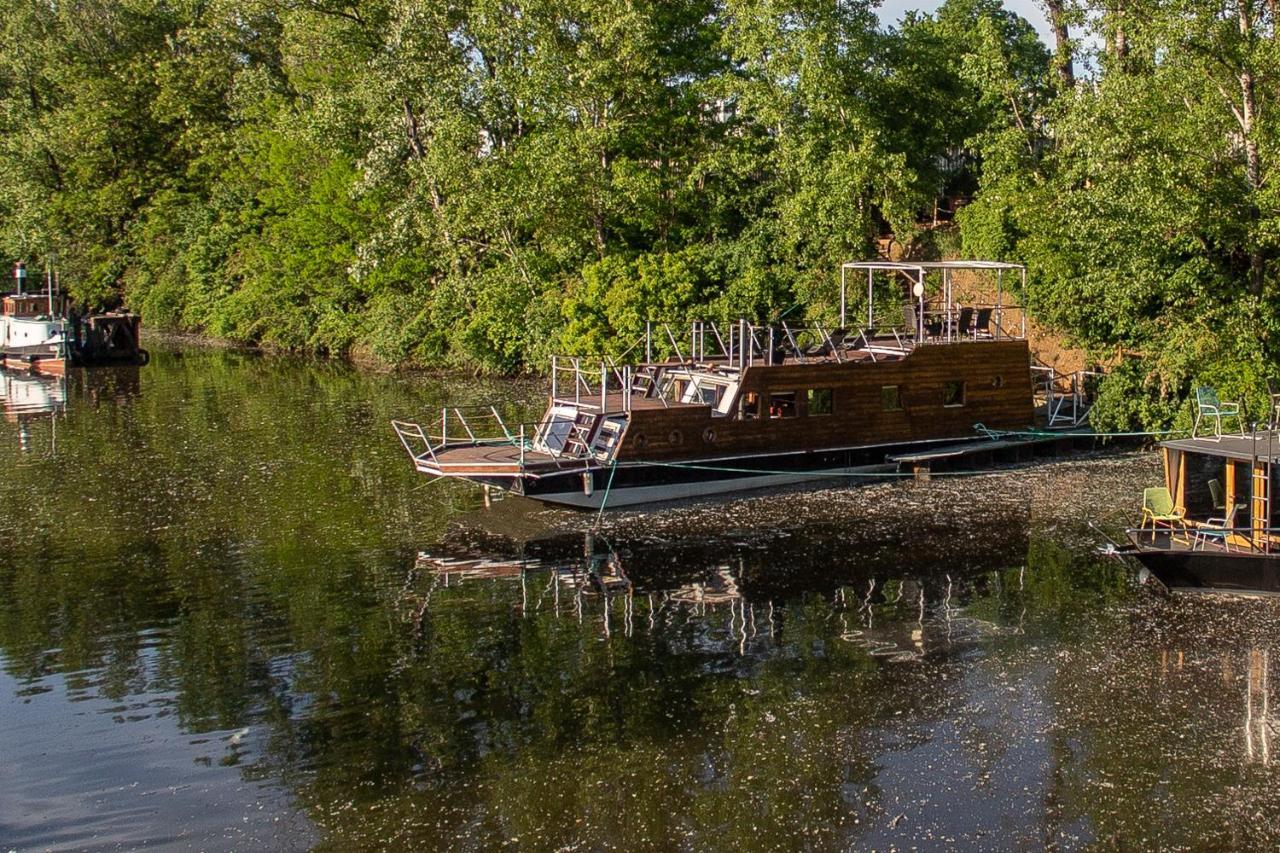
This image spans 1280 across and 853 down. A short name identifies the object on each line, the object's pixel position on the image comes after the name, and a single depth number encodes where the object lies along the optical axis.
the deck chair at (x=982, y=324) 33.94
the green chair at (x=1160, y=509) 21.67
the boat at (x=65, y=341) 56.59
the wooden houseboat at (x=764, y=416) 27.88
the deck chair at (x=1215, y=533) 20.70
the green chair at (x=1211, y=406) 28.74
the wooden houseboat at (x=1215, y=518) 20.44
